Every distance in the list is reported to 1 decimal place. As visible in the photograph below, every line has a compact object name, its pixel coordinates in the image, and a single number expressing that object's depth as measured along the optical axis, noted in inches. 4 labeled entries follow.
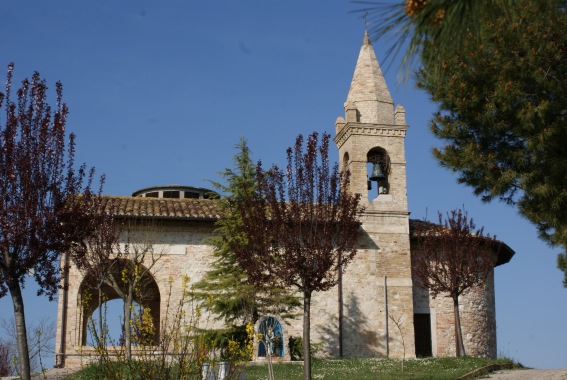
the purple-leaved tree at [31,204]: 463.2
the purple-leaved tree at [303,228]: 617.0
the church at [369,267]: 986.7
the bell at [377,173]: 1027.3
